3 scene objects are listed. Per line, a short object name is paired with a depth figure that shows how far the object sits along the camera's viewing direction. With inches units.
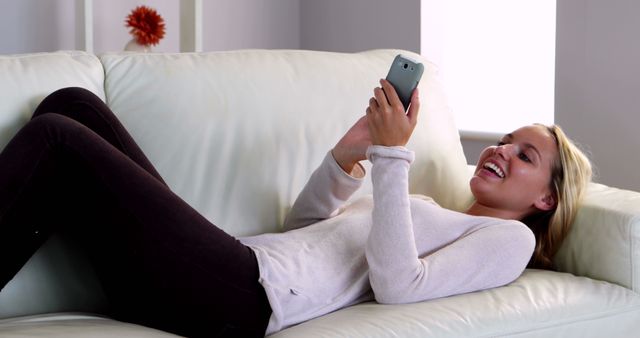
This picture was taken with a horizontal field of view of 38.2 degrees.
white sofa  66.4
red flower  148.5
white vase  148.4
